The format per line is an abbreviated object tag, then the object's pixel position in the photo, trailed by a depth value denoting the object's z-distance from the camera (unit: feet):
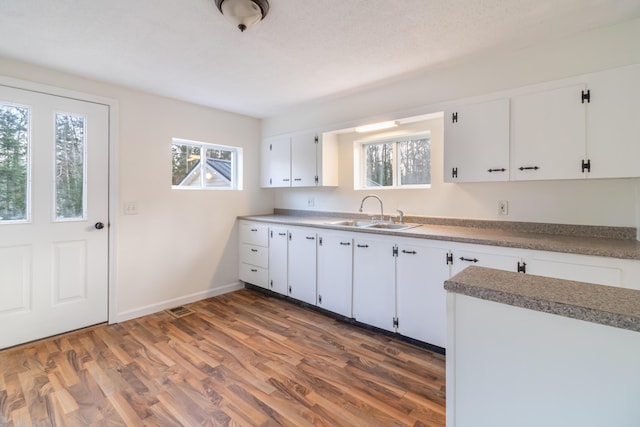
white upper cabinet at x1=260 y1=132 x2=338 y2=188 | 11.44
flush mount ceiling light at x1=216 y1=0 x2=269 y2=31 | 5.31
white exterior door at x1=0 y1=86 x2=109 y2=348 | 7.88
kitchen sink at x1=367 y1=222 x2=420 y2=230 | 9.22
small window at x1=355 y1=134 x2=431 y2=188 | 9.98
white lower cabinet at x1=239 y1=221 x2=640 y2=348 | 5.97
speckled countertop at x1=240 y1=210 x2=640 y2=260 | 5.79
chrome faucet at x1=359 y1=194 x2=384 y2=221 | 10.46
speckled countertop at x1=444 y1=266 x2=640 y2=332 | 2.20
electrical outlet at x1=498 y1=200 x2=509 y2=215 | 8.08
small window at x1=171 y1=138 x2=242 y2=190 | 11.34
